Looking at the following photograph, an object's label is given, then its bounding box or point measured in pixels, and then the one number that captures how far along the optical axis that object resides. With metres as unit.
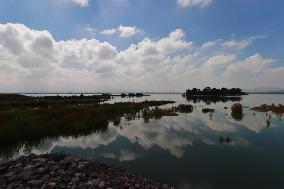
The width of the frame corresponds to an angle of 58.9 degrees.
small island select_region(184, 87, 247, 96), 183.19
